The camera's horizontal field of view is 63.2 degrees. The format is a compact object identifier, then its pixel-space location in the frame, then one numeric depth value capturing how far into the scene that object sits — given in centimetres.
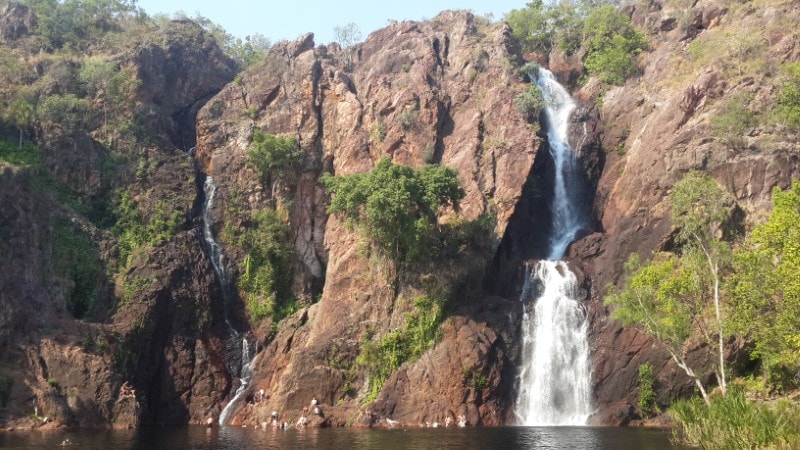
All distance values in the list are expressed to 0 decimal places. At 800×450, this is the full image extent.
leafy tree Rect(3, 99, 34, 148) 5459
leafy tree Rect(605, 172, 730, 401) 3328
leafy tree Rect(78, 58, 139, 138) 6088
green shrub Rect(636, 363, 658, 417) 4056
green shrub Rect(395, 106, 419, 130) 6127
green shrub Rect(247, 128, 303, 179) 5806
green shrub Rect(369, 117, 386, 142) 6169
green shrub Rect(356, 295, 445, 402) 4597
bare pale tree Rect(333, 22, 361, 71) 7325
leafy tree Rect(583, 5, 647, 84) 6638
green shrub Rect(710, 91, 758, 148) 4800
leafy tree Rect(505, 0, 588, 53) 7669
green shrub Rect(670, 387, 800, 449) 2100
